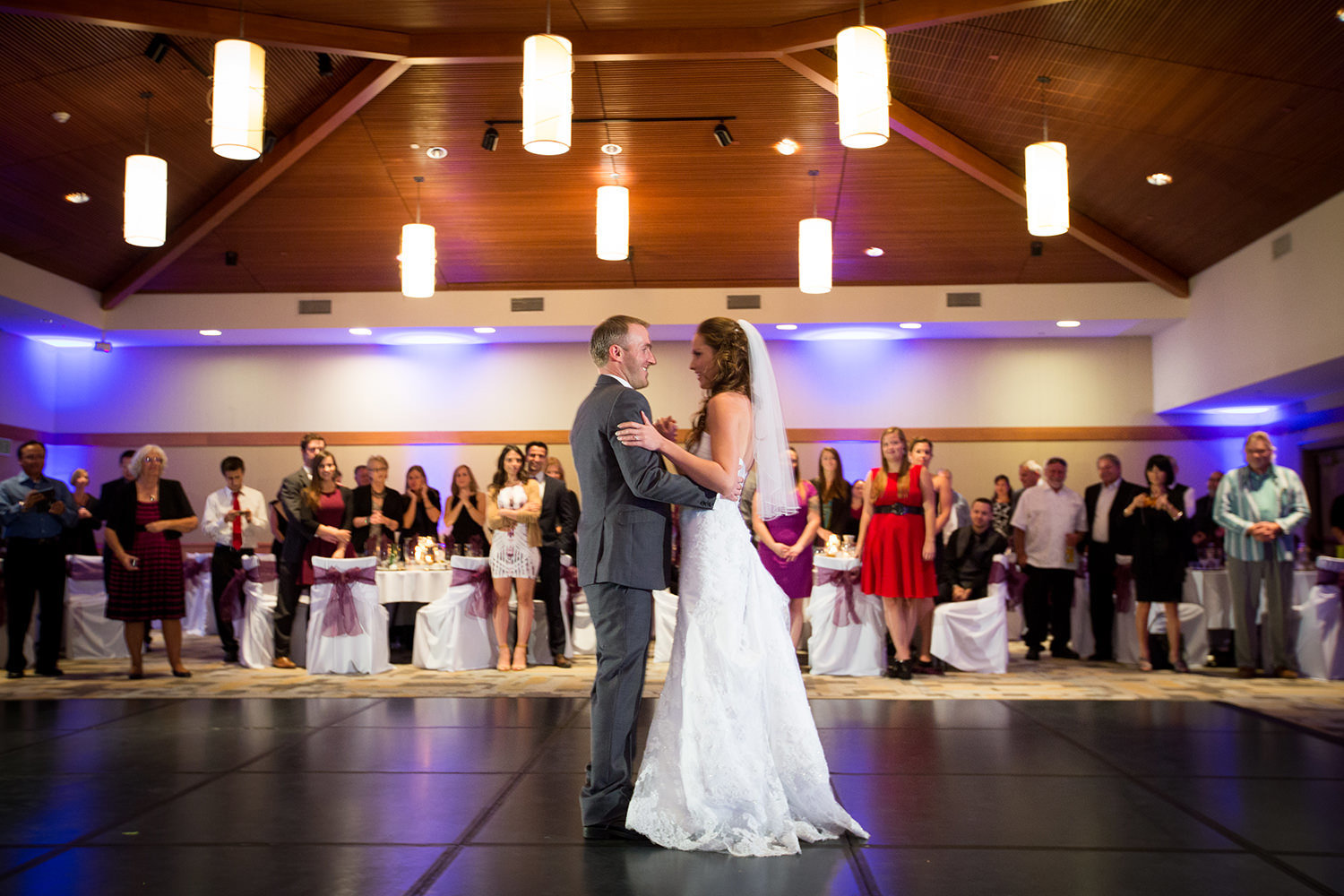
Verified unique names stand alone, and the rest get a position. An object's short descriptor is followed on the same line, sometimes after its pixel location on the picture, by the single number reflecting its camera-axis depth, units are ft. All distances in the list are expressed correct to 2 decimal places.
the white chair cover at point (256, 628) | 24.00
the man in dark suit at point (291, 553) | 23.81
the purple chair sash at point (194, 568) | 29.84
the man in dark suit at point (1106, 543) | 24.63
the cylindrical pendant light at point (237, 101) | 18.33
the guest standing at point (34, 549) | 21.40
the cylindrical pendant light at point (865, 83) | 18.51
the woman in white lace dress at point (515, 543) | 23.24
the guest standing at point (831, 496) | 24.16
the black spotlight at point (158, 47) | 23.21
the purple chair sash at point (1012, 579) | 23.59
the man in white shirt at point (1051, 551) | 25.35
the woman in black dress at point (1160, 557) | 23.22
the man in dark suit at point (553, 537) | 23.72
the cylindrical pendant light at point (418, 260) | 28.55
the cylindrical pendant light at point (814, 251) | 28.02
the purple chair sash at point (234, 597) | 24.72
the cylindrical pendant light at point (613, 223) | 26.68
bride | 9.75
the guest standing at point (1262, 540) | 22.24
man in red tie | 25.34
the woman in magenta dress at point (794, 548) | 21.77
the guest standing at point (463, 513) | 27.53
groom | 10.02
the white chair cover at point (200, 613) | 32.45
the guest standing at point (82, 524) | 25.76
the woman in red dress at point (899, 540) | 21.59
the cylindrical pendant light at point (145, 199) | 22.75
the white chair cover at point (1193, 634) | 24.12
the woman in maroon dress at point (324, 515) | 23.38
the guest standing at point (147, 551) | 21.34
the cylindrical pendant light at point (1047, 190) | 23.07
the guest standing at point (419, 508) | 26.84
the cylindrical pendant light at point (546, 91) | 18.58
